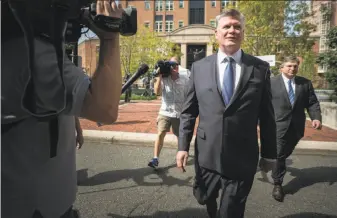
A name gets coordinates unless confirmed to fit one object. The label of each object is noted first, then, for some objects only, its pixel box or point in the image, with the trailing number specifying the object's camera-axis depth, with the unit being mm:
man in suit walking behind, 3895
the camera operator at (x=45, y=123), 837
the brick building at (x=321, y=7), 18602
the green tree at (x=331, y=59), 9922
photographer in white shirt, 4902
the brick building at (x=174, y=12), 53375
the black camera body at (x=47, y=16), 753
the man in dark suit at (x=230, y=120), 2203
